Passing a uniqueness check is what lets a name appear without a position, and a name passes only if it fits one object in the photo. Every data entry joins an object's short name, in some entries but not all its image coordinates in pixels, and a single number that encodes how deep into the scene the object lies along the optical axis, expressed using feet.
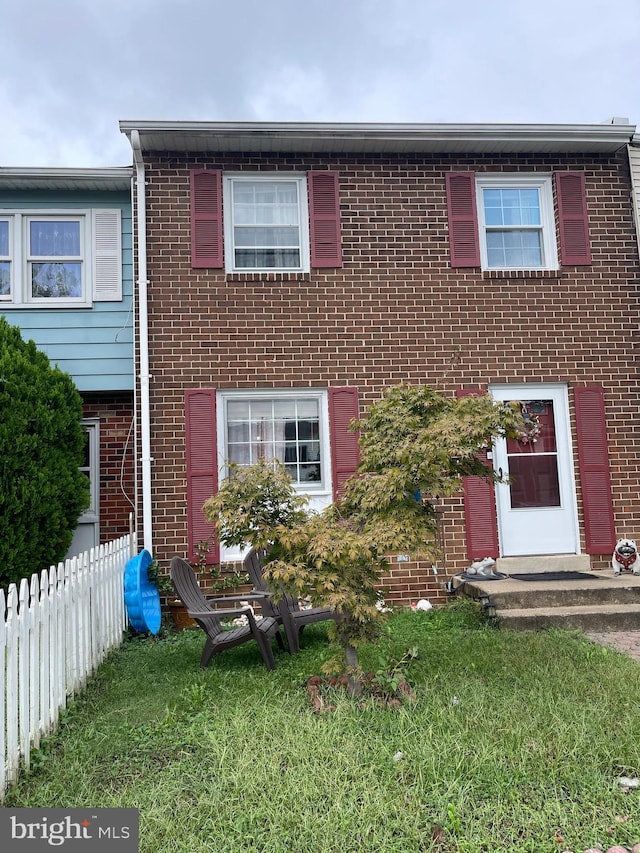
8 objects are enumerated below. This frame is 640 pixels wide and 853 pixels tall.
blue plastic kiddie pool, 21.50
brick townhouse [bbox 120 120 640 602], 24.70
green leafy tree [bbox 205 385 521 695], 13.75
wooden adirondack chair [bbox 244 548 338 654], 18.89
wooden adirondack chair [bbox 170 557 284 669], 17.11
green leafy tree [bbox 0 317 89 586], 20.89
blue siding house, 26.23
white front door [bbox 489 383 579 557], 25.63
